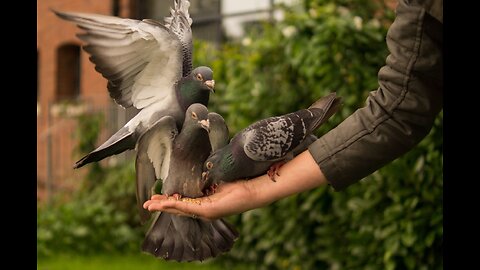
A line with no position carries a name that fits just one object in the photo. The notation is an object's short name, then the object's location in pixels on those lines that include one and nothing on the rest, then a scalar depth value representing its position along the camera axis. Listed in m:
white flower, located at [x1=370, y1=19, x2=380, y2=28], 5.35
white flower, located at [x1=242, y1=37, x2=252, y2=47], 6.17
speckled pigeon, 1.91
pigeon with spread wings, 1.83
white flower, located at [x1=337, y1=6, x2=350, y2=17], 5.42
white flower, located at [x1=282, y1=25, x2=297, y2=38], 5.48
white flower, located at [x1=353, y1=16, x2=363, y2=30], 5.19
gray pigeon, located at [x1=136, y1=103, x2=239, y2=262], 1.84
